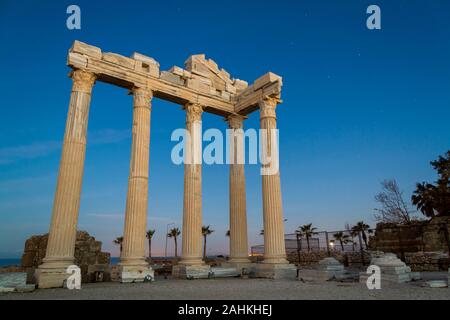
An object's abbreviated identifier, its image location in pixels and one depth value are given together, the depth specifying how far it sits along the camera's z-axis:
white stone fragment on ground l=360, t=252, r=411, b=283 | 13.62
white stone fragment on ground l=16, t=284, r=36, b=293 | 11.93
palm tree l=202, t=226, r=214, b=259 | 82.61
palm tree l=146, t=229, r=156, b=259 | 83.31
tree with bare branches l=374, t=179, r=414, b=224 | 34.31
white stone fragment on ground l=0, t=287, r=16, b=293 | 11.52
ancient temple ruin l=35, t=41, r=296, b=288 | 14.95
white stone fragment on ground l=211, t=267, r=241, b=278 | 18.70
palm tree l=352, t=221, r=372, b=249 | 69.11
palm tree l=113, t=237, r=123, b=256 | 86.94
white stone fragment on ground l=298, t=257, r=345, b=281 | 16.11
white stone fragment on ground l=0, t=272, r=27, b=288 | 12.11
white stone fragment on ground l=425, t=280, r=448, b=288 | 12.08
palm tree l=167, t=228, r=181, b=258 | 86.56
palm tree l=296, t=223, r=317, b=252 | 77.00
